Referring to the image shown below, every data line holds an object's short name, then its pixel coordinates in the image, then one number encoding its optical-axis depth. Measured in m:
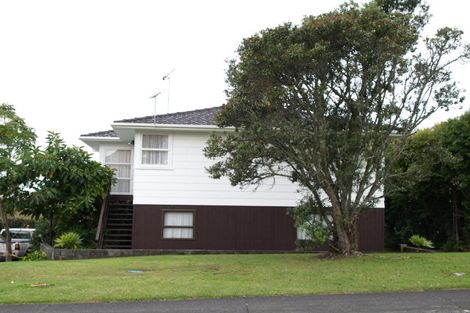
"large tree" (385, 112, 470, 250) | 21.11
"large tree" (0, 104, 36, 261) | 20.02
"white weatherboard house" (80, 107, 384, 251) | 21.28
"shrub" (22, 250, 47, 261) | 19.00
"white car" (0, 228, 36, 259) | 22.37
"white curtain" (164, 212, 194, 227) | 21.47
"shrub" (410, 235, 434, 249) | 22.12
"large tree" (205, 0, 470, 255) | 13.73
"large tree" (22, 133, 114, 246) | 20.40
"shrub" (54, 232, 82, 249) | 19.61
